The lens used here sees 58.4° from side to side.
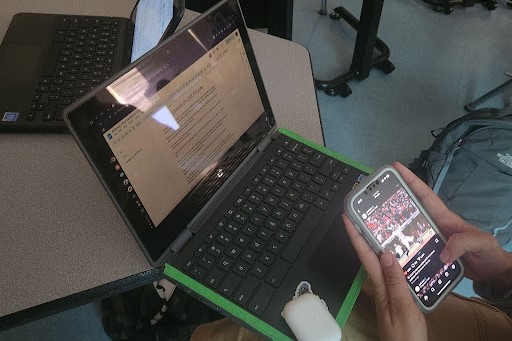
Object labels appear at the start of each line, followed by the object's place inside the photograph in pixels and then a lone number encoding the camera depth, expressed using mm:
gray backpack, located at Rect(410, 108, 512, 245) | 1244
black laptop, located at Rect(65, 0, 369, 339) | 585
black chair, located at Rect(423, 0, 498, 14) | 2342
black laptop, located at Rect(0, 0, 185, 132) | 805
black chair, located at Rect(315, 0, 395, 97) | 1750
